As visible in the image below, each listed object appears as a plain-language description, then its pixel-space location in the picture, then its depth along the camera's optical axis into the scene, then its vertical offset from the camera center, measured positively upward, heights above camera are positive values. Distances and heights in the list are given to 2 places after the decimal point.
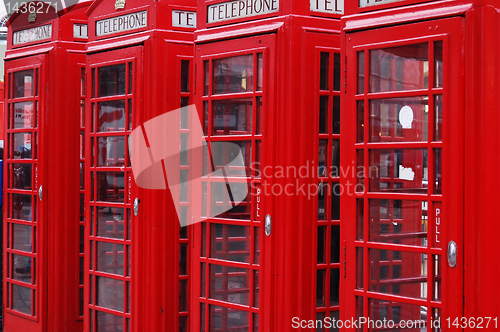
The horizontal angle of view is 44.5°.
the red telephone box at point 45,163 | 5.53 +0.00
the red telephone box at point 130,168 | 4.68 -0.04
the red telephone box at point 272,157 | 3.92 +0.05
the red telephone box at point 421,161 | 3.09 +0.03
